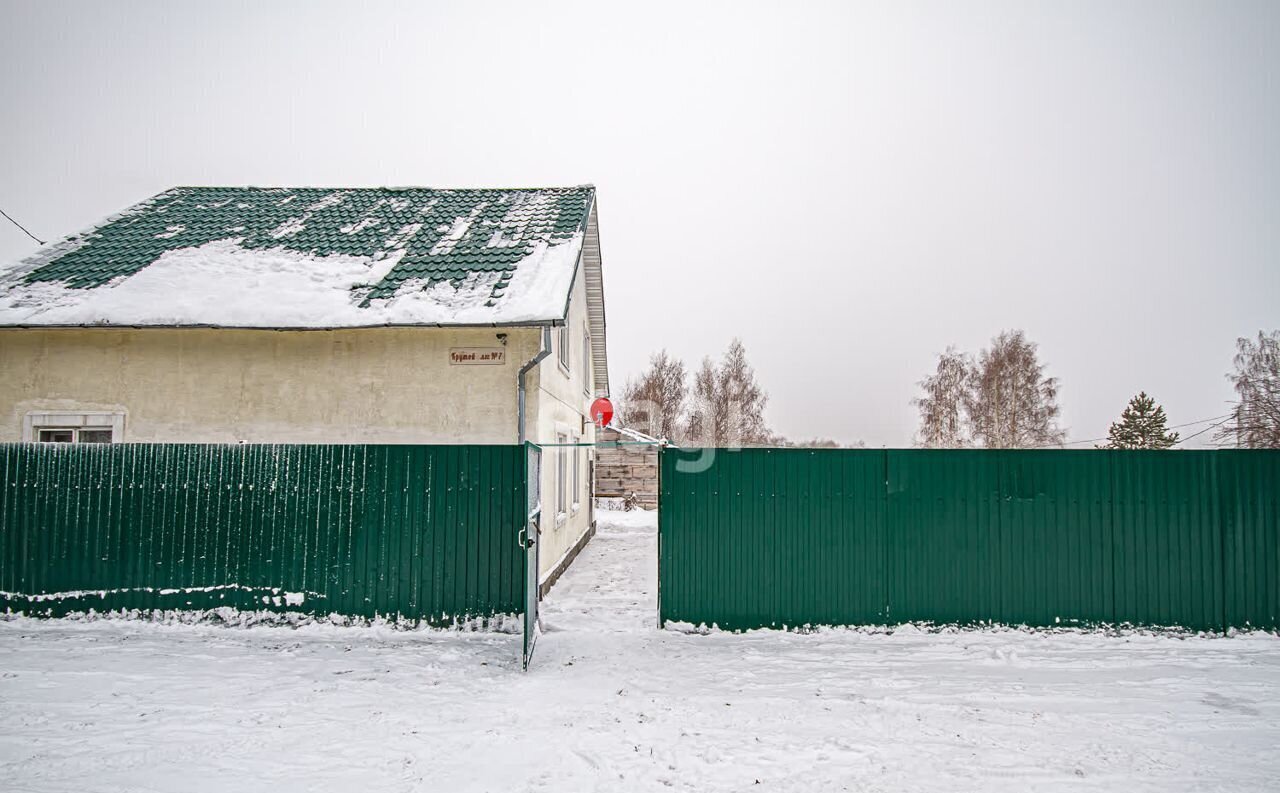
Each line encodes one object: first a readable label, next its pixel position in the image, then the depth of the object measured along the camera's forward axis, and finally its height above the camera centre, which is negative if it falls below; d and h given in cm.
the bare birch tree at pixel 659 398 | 4566 +260
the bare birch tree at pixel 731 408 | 4328 +179
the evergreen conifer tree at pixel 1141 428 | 3469 +53
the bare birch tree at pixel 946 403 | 3559 +181
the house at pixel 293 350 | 869 +109
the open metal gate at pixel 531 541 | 646 -110
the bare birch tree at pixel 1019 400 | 3238 +181
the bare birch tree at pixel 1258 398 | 2339 +153
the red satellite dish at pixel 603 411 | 1462 +49
